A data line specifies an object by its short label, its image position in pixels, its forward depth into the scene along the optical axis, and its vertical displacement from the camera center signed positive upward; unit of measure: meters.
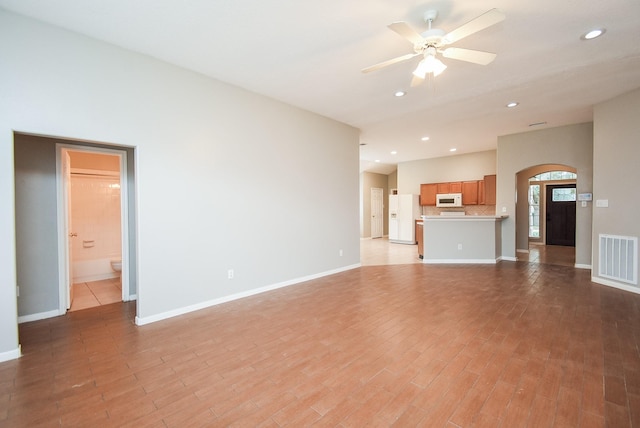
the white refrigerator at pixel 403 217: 9.77 -0.25
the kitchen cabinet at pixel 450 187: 8.89 +0.74
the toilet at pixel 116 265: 4.85 -0.94
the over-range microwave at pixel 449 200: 8.86 +0.32
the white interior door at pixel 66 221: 3.38 -0.12
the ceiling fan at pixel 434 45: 2.16 +1.40
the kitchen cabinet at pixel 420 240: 7.08 -0.78
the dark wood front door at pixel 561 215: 8.83 -0.18
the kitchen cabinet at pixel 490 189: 8.26 +0.61
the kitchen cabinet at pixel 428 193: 9.43 +0.57
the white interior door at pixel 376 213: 11.47 -0.12
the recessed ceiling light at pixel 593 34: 2.71 +1.74
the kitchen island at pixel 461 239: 6.31 -0.67
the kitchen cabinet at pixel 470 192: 8.65 +0.55
